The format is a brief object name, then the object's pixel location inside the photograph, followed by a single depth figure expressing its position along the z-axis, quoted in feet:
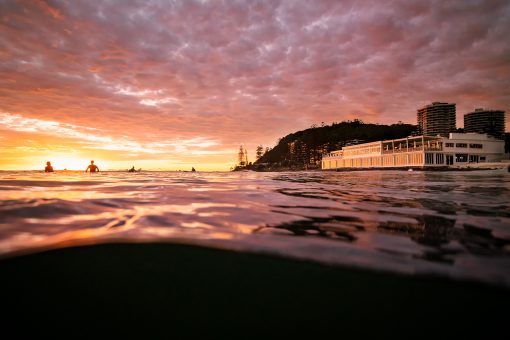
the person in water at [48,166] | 116.32
